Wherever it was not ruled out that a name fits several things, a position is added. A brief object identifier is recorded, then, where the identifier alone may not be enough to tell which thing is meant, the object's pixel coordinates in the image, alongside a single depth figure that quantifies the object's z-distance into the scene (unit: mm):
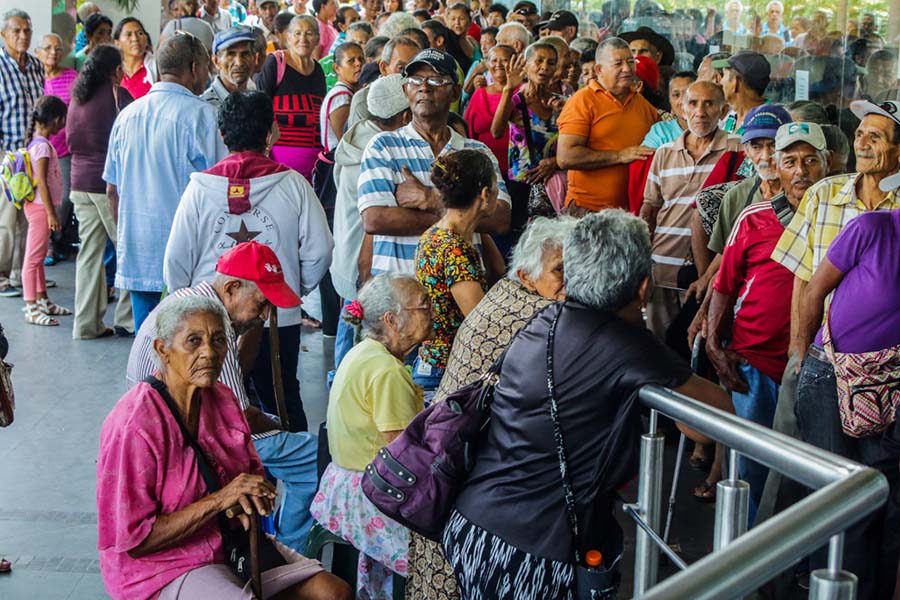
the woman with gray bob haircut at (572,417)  2609
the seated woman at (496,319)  3318
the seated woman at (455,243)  4102
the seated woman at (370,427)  3648
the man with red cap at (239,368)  3949
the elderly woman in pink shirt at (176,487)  3113
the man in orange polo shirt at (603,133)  6023
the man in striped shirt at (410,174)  4766
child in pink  8047
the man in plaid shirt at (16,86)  9352
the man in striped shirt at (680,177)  5477
